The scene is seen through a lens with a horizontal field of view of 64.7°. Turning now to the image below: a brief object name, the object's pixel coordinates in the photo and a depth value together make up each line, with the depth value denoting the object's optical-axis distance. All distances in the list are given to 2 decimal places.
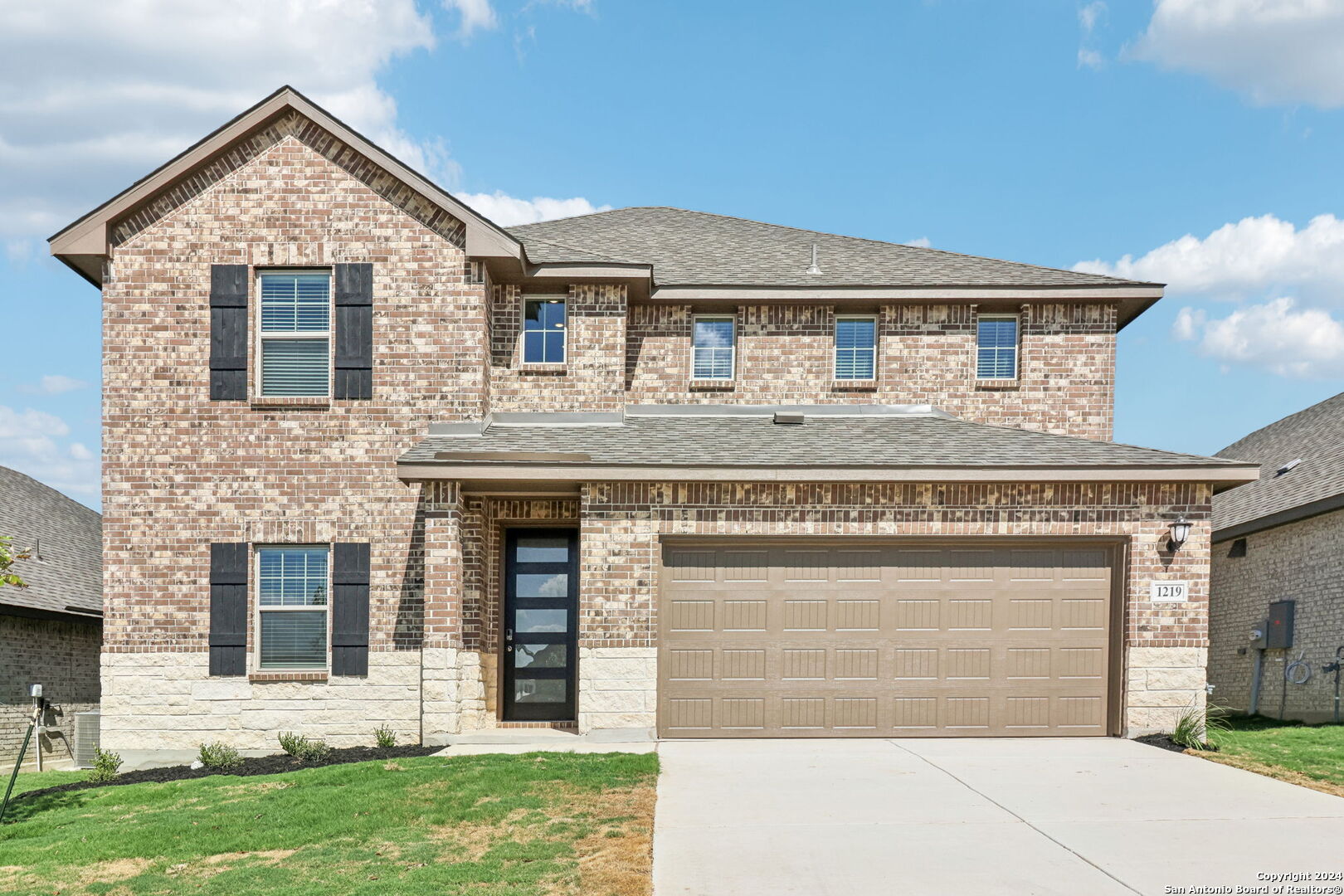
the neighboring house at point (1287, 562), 18.02
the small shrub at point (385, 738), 12.88
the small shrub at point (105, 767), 12.59
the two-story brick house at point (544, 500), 12.81
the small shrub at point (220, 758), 12.56
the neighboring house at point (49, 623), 17.77
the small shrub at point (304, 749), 12.80
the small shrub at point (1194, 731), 12.19
